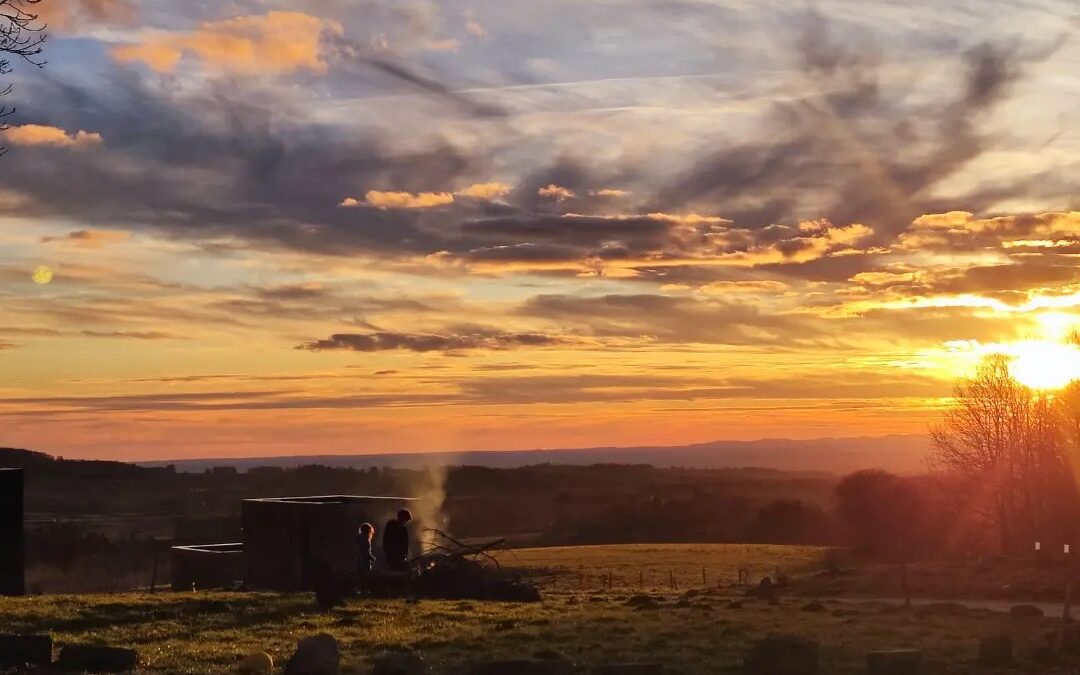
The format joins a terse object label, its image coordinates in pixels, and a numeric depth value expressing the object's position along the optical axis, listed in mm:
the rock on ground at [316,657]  18719
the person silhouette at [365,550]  35844
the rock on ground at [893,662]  21750
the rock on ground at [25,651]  18297
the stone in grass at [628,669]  19264
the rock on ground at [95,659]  18328
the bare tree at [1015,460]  74938
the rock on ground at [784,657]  20859
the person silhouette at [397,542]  37875
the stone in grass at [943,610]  35594
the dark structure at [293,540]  38344
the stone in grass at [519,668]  18734
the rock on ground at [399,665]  18688
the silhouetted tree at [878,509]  80750
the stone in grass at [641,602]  36731
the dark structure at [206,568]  41906
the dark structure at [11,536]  35656
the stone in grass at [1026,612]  34219
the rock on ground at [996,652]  24219
